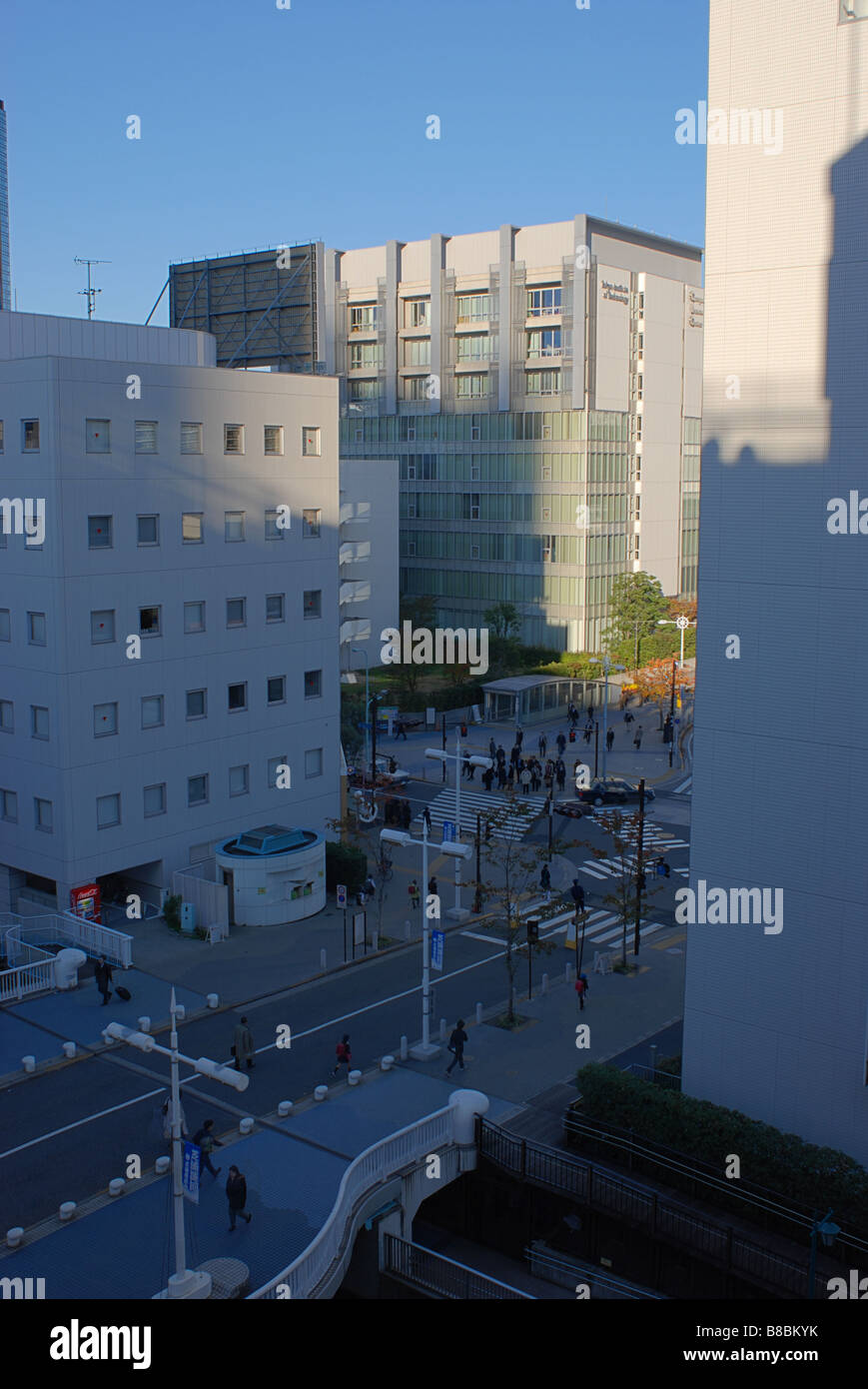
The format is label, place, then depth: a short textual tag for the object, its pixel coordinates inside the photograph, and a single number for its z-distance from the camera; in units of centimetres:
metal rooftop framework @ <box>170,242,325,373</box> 7294
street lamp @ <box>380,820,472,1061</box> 2516
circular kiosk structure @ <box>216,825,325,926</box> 3369
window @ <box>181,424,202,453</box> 3412
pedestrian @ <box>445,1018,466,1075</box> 2422
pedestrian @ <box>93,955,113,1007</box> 2802
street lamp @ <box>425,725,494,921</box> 3033
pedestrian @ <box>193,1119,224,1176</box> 2022
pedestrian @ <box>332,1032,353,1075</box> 2431
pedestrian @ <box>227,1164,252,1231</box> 1853
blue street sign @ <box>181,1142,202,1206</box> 1584
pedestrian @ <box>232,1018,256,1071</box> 2447
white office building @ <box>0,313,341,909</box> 3162
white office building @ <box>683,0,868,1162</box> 1880
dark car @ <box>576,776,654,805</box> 4906
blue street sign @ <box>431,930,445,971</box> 2602
